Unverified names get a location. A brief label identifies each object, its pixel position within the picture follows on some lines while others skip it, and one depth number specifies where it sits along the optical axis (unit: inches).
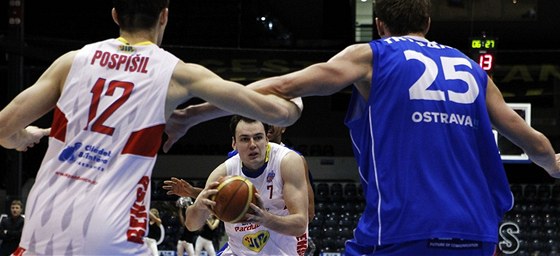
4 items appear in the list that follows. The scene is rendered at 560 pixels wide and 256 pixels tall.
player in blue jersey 224.3
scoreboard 960.5
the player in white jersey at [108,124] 212.2
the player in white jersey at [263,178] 375.7
